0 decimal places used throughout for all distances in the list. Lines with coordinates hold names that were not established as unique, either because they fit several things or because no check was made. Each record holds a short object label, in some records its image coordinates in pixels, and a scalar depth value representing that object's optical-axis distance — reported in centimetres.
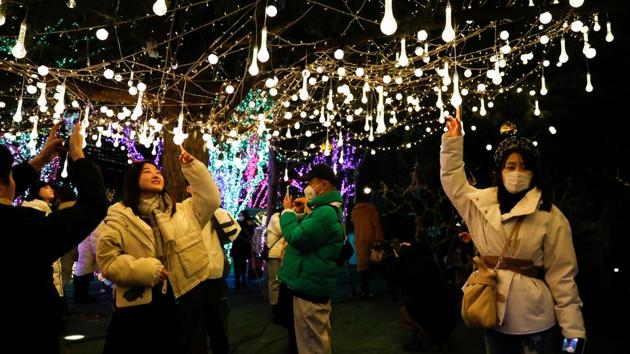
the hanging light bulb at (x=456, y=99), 412
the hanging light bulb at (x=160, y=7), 332
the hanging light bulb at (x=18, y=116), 616
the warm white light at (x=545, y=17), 467
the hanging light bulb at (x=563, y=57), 591
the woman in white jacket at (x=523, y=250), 302
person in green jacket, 465
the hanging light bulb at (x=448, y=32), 356
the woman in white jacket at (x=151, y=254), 345
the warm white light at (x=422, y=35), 529
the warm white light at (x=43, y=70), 555
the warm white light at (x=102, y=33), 486
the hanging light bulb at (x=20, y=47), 357
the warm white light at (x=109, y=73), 589
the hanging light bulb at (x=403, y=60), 473
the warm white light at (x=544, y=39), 615
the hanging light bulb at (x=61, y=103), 546
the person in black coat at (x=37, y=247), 219
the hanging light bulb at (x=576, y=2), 400
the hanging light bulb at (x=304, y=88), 586
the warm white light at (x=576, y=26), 514
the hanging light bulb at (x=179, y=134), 500
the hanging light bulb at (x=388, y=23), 302
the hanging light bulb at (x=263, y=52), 395
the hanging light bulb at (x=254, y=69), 445
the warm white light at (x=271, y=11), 477
